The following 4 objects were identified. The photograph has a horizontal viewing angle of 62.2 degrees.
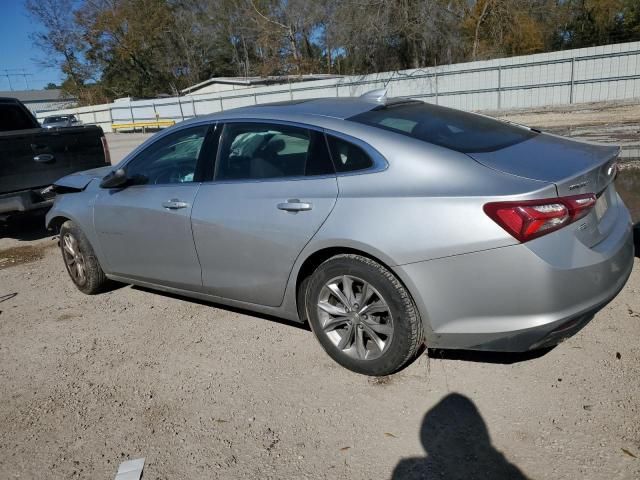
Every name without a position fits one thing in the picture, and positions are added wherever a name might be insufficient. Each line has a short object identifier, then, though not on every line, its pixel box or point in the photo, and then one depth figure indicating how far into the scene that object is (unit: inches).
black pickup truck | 253.0
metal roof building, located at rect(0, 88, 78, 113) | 2401.6
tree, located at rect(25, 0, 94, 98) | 2103.6
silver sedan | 102.0
